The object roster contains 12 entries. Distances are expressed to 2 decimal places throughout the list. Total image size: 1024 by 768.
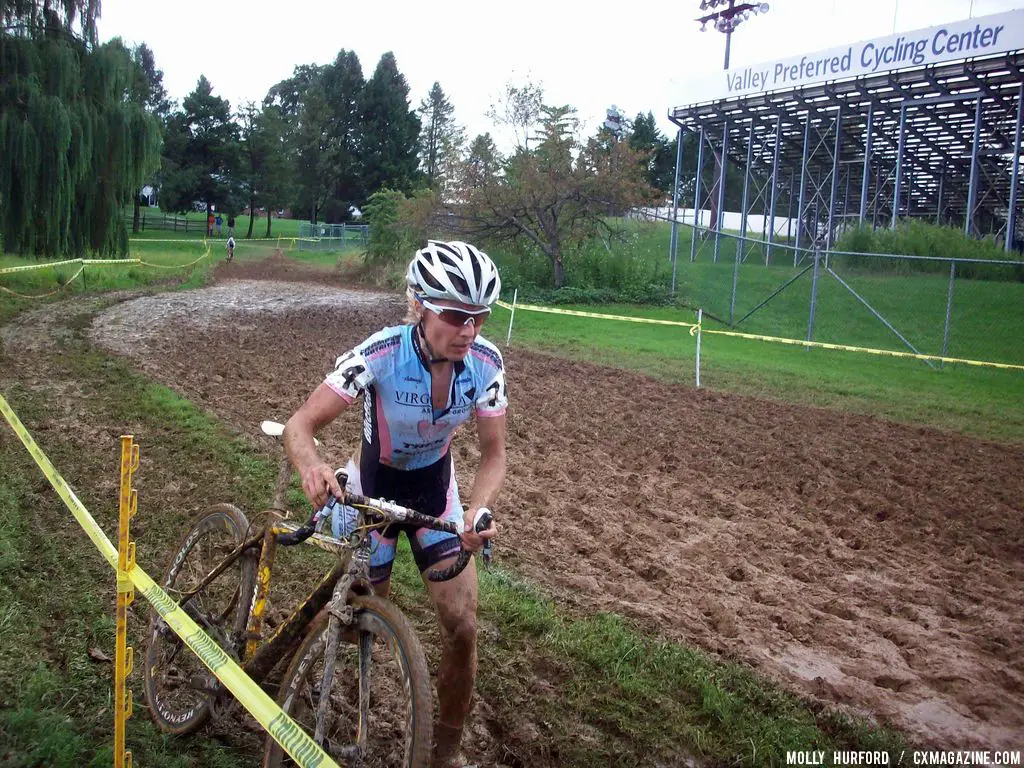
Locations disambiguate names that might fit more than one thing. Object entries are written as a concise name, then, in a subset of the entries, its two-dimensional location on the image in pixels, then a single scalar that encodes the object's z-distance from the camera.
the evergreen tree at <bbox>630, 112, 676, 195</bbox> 92.69
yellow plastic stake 3.52
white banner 25.73
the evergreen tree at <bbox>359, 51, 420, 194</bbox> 82.50
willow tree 22.12
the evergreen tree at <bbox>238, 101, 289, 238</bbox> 74.12
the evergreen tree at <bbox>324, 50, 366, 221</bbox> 83.00
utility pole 45.34
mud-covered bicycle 3.10
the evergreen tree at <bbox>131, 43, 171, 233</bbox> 77.80
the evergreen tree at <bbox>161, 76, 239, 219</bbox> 72.12
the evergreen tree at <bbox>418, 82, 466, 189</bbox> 100.81
